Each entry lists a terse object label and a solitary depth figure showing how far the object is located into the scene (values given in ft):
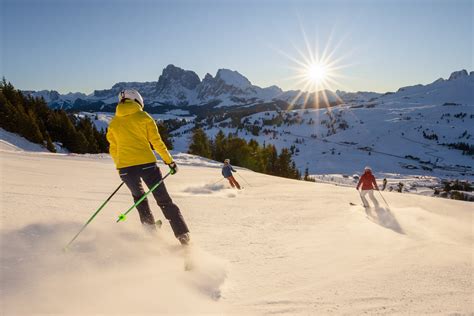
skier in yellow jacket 16.11
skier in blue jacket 59.21
